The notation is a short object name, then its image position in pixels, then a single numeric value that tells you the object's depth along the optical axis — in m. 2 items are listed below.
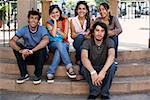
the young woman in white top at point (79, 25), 5.79
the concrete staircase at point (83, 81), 5.50
